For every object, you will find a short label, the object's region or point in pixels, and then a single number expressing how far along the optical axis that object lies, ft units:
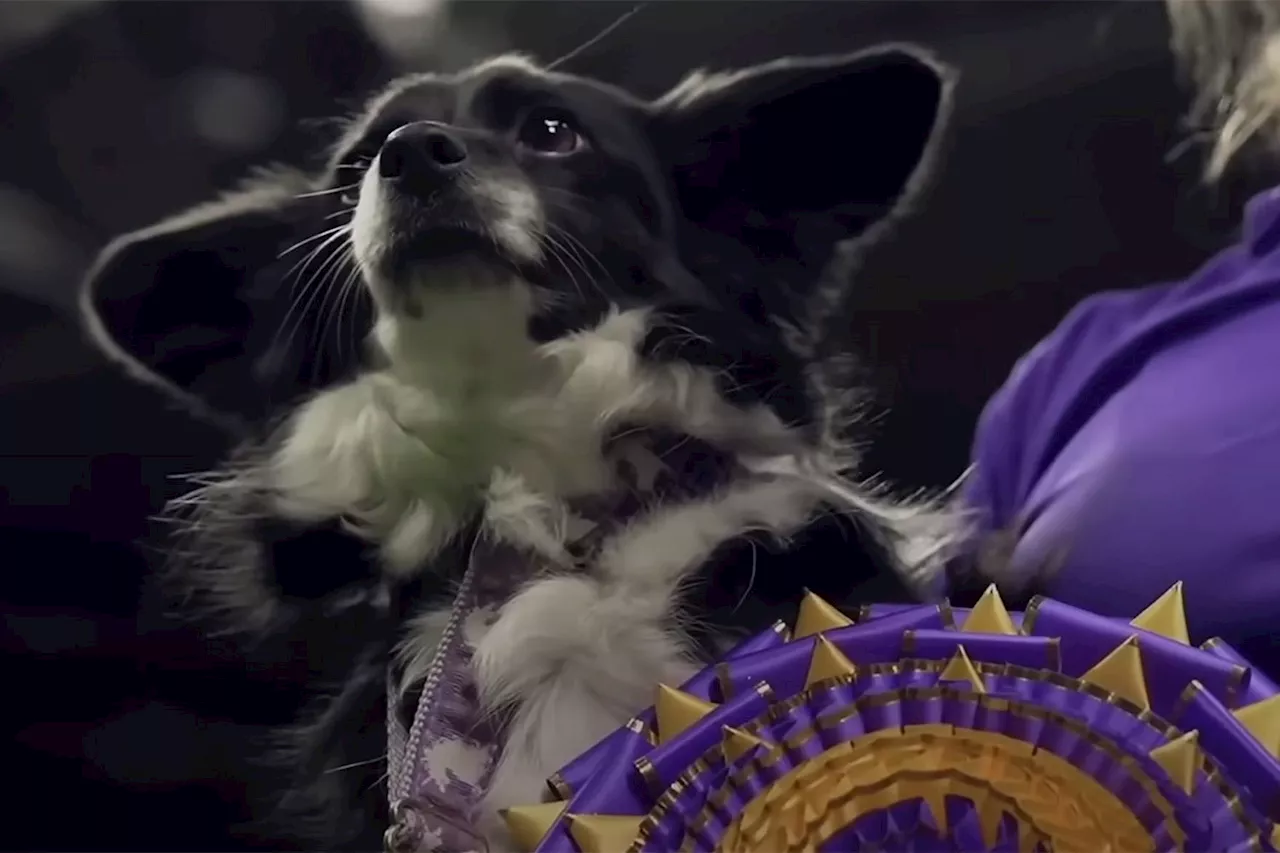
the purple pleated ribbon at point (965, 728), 3.95
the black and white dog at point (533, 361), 4.24
